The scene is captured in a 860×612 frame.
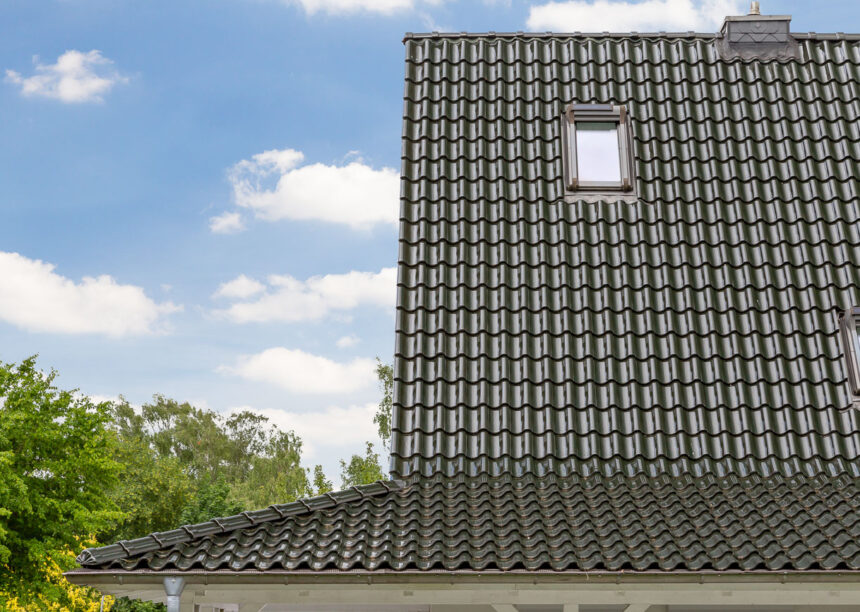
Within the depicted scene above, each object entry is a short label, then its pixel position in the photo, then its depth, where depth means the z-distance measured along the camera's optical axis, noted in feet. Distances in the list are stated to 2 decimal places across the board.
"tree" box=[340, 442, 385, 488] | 119.03
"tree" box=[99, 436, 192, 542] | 138.00
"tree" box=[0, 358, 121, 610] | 69.41
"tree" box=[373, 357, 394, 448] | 116.98
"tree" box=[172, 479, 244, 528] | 98.22
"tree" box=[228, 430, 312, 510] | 160.45
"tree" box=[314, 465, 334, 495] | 116.98
